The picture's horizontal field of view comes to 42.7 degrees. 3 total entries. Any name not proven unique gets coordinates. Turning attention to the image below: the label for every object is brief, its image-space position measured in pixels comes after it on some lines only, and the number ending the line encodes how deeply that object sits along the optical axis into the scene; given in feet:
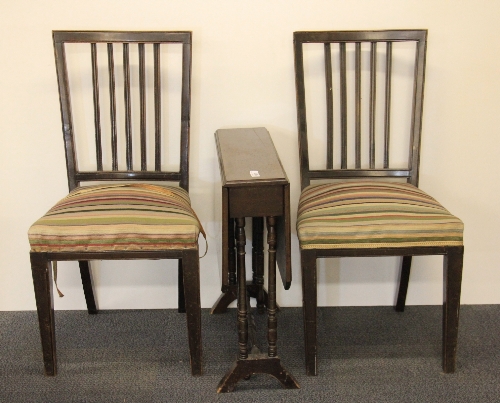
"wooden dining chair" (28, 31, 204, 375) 6.31
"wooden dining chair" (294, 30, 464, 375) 6.39
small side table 5.81
